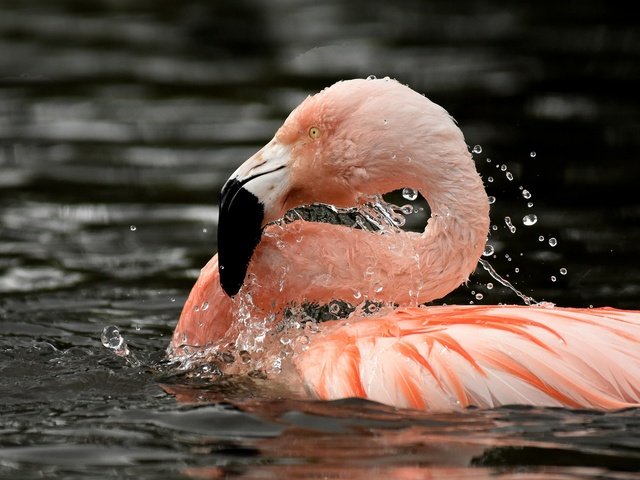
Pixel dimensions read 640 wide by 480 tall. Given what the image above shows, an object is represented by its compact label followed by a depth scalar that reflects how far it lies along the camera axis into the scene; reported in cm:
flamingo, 1062
